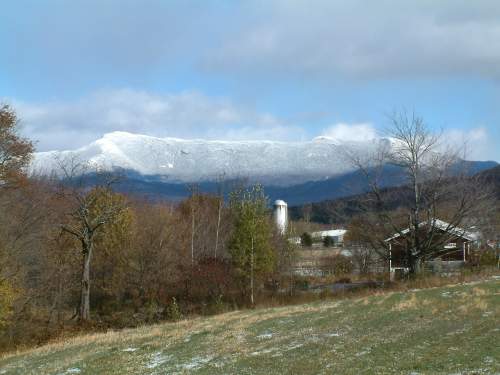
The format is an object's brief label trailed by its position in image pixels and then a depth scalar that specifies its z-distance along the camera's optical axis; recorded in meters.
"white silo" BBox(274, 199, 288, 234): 98.73
